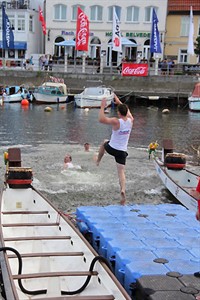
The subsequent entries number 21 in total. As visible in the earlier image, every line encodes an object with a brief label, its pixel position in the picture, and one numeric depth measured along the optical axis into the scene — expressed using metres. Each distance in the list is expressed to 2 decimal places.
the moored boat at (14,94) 37.81
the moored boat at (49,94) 39.22
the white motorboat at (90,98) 37.32
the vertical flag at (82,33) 43.53
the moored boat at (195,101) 37.78
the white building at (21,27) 56.66
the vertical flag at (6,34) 44.78
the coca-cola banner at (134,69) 43.06
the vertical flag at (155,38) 42.39
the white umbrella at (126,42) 52.12
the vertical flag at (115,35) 42.69
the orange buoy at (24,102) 37.06
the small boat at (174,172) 11.85
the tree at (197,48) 49.54
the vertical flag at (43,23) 51.53
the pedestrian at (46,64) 45.85
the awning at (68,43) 51.24
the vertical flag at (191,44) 43.47
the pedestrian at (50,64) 45.89
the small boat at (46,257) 5.57
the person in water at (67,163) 14.31
